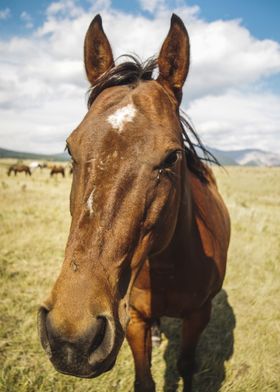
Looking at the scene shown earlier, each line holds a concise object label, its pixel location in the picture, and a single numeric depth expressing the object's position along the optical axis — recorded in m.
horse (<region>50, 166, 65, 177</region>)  33.81
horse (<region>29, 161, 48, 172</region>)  41.96
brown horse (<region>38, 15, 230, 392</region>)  1.42
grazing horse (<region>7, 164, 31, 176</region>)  32.59
